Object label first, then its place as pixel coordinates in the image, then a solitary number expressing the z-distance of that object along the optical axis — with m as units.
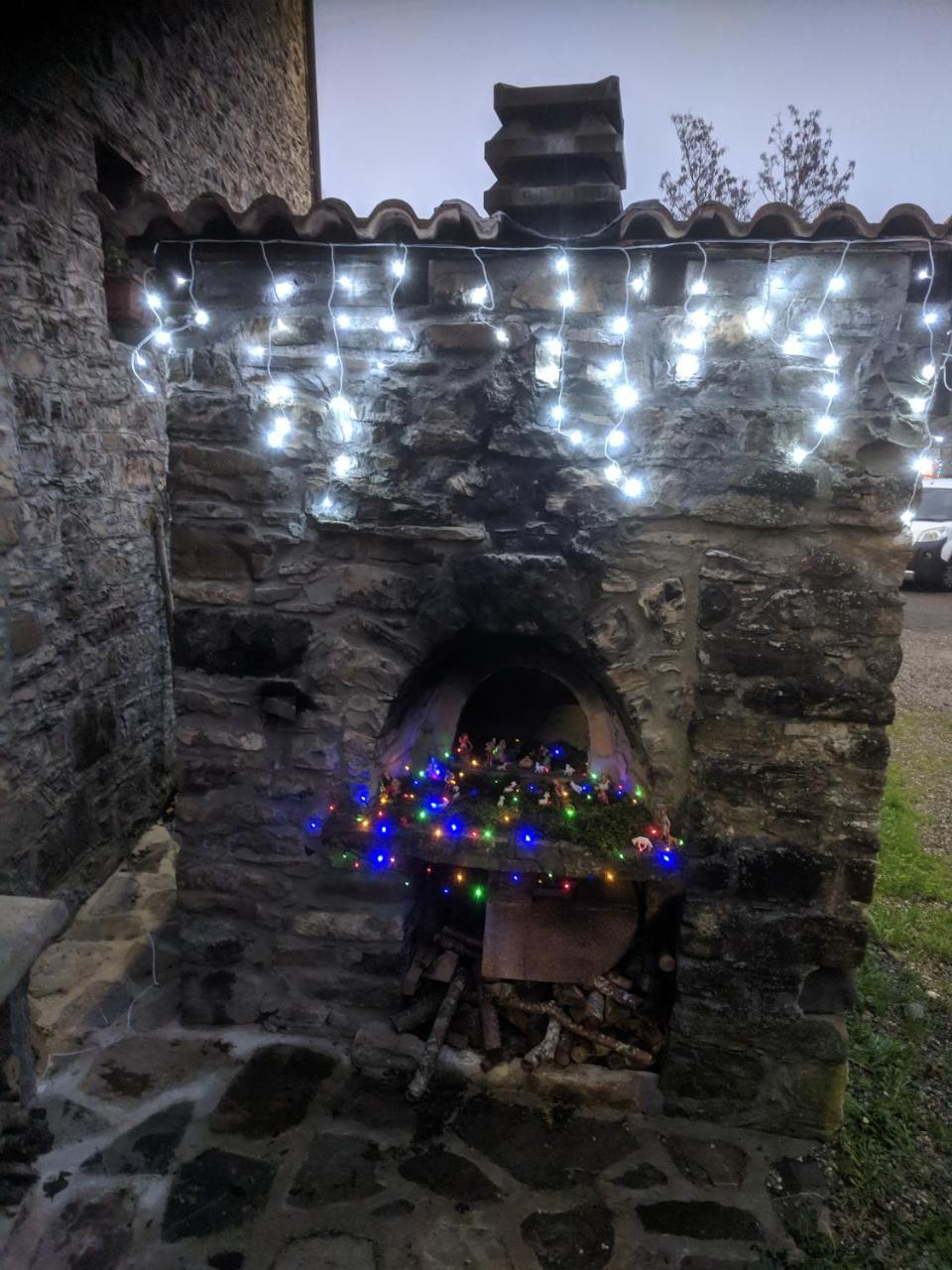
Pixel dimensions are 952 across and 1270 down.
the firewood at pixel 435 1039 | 3.24
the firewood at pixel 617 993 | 3.49
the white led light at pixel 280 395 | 3.12
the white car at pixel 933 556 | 15.10
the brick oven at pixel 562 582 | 2.83
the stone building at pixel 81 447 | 3.88
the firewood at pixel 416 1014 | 3.49
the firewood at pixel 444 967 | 3.66
